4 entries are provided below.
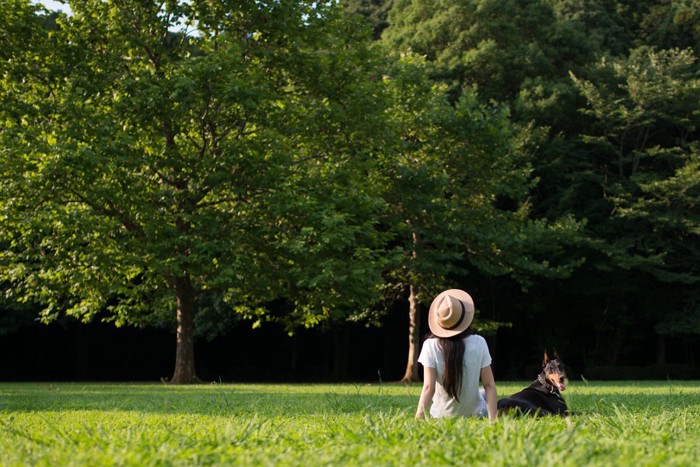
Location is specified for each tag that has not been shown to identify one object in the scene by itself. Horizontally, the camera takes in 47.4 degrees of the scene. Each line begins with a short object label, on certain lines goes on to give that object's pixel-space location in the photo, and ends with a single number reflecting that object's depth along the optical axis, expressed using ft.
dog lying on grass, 23.73
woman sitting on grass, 20.44
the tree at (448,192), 81.51
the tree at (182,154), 60.08
